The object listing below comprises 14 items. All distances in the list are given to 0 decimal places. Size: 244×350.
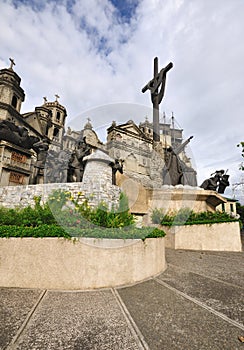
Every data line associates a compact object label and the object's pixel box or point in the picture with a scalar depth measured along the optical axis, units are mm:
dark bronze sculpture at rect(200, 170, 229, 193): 11031
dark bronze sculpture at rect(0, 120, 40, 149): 9594
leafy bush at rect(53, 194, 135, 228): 4354
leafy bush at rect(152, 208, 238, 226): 7770
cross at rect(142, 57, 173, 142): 13748
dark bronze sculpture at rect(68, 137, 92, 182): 8875
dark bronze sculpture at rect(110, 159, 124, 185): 8480
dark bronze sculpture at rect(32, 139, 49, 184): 9734
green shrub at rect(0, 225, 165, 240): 3430
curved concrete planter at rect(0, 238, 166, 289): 3232
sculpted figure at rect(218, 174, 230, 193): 11711
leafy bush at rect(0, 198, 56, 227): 4359
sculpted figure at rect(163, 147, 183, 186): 10016
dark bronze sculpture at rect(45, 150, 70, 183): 11015
